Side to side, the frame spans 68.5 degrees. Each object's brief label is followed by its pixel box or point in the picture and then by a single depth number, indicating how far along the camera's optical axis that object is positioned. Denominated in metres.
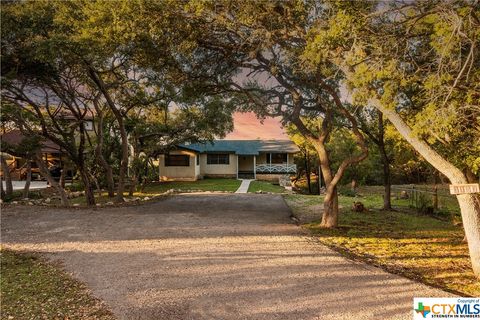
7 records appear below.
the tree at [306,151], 33.87
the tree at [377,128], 16.69
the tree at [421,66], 6.93
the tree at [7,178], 19.34
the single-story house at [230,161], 35.06
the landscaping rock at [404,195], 24.82
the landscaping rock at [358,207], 16.89
